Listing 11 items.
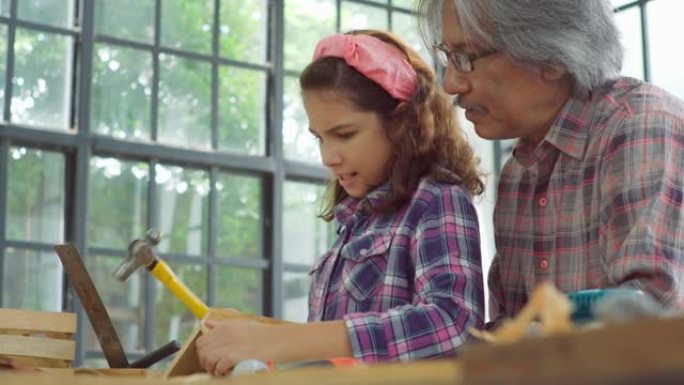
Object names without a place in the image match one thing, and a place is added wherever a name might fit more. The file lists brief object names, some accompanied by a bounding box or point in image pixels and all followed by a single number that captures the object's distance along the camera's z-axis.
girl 1.82
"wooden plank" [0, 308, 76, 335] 1.92
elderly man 1.86
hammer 2.25
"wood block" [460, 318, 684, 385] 0.64
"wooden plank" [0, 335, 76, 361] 1.90
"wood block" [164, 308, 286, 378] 1.81
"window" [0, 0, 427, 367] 3.60
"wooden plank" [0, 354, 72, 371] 1.92
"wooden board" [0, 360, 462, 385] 0.75
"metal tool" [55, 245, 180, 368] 1.94
